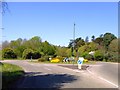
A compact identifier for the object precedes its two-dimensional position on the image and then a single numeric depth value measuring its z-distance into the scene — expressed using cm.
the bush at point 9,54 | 3871
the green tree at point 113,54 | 3689
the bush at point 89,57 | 3874
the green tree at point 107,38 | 6169
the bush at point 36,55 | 3992
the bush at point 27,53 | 3896
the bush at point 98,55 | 3855
